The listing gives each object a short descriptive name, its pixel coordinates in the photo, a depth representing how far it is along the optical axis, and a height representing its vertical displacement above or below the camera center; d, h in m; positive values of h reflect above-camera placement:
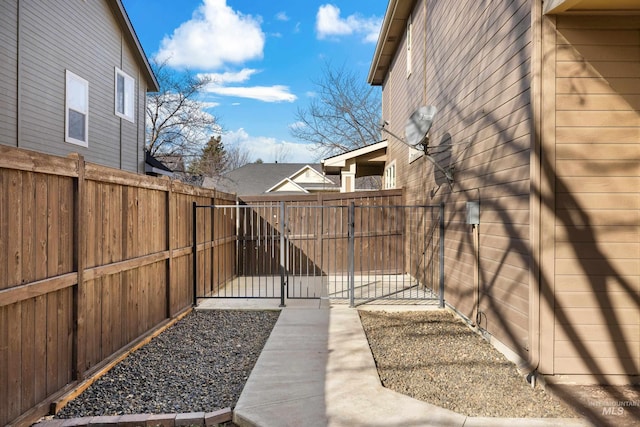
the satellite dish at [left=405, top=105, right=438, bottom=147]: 6.01 +1.40
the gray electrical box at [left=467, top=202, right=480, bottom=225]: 4.78 +0.05
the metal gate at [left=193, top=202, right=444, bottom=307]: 8.21 -0.73
